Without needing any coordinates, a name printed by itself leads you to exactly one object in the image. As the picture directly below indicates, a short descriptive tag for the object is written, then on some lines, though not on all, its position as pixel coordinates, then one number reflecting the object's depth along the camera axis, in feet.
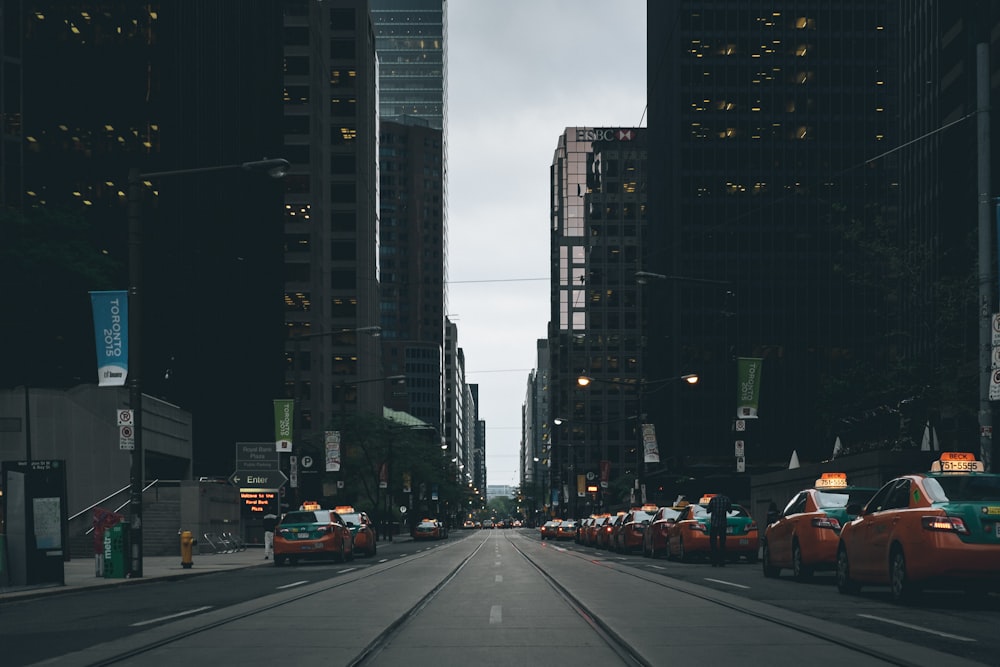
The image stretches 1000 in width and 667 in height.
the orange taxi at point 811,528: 66.90
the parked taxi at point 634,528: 130.00
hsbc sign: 617.70
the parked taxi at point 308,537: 106.83
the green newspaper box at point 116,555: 81.05
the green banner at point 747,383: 125.29
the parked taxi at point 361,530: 127.75
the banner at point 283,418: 140.56
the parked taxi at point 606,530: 153.58
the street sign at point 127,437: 80.19
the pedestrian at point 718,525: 92.17
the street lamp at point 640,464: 187.99
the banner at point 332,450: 164.76
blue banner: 82.12
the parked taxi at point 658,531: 111.28
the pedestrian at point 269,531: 126.72
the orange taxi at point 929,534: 49.44
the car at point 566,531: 245.04
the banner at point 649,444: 179.68
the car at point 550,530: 255.91
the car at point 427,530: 254.88
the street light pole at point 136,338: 80.64
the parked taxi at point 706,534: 97.66
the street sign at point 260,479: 128.36
